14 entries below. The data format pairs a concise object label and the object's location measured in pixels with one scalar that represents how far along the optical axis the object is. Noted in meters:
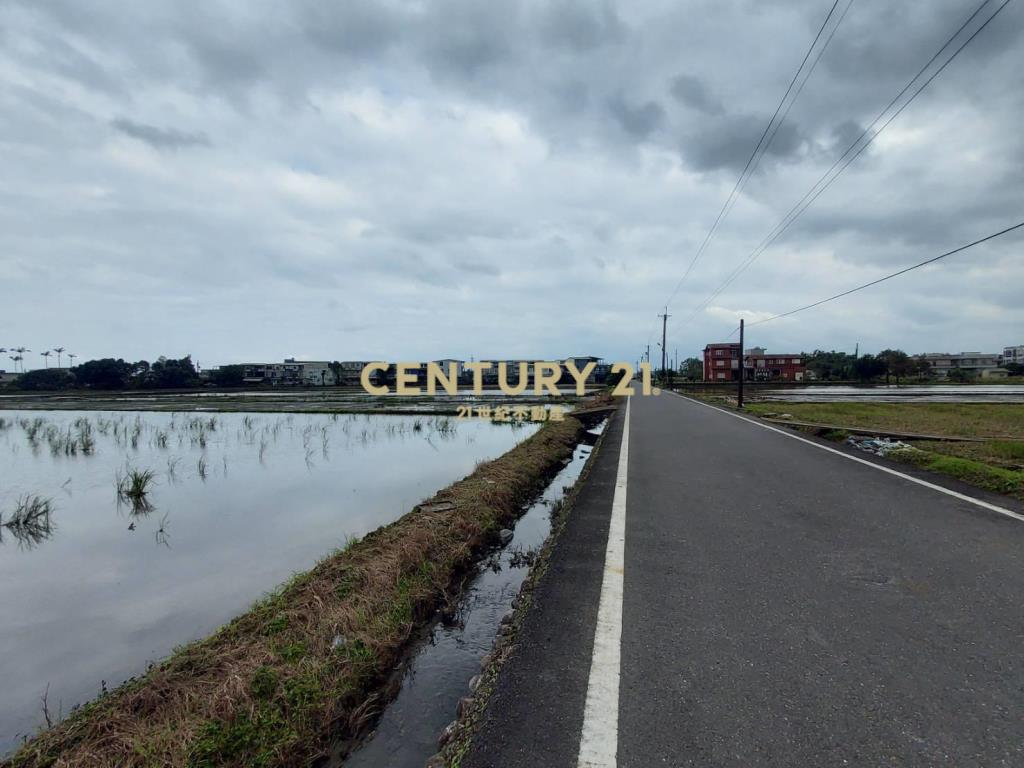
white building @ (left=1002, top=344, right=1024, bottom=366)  148.95
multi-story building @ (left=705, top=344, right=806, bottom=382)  99.44
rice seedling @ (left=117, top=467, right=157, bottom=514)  9.55
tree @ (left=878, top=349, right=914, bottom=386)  86.62
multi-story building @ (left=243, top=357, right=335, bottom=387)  112.62
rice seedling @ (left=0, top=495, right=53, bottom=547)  7.84
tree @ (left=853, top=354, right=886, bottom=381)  90.25
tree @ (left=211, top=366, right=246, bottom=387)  91.19
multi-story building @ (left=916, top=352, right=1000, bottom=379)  128.50
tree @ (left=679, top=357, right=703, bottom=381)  130.26
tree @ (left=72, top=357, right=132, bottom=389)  84.81
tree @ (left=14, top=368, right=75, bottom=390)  86.38
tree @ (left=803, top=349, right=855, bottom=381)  100.00
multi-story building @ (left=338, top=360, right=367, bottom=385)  116.12
